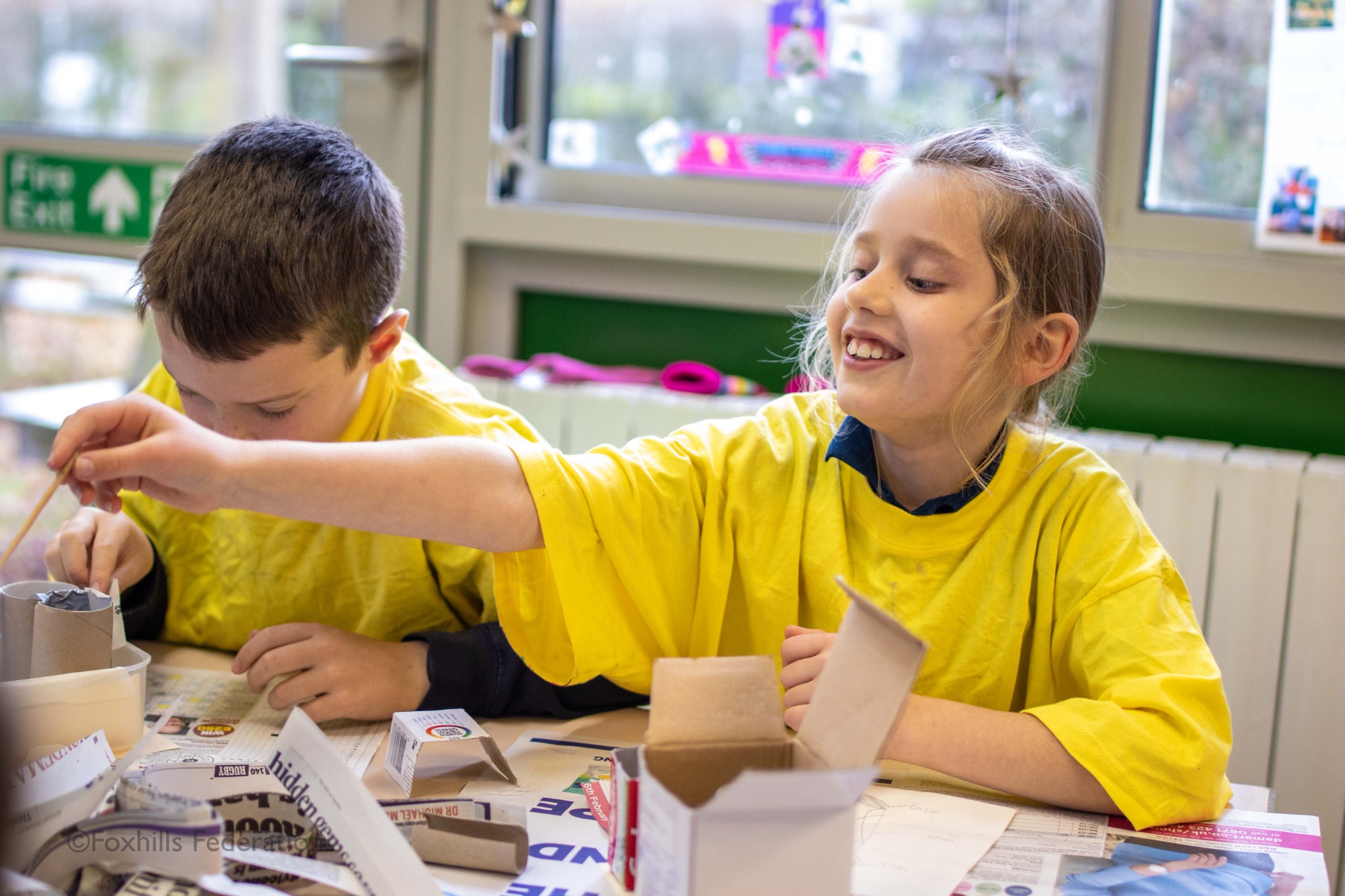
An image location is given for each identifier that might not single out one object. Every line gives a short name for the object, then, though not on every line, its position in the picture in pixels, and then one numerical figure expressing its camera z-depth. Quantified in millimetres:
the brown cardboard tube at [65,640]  897
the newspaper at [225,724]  899
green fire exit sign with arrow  2207
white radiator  1509
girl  874
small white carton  857
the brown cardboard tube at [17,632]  917
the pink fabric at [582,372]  1819
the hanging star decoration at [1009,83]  1744
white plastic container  838
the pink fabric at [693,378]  1771
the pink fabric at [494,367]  1850
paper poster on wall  1583
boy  987
